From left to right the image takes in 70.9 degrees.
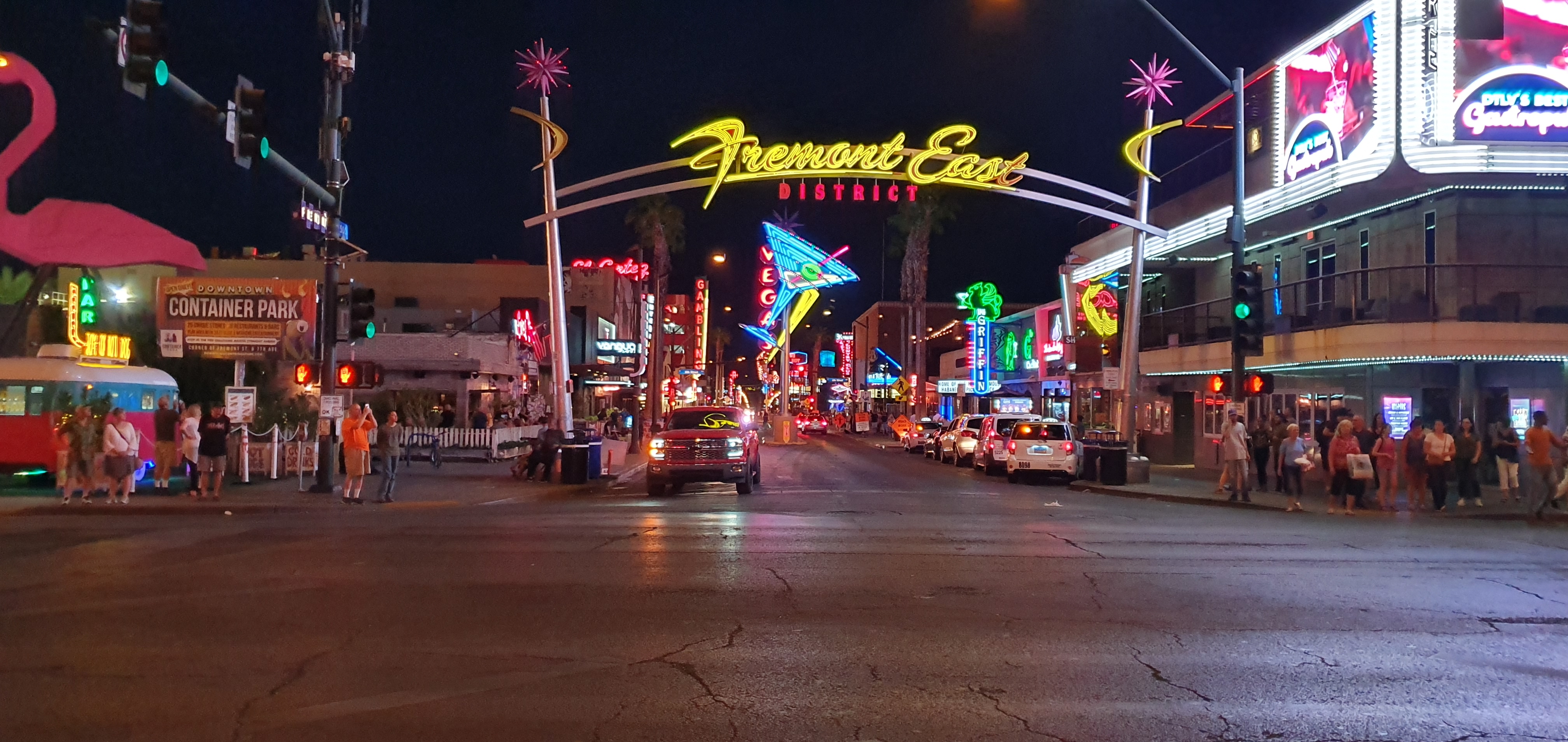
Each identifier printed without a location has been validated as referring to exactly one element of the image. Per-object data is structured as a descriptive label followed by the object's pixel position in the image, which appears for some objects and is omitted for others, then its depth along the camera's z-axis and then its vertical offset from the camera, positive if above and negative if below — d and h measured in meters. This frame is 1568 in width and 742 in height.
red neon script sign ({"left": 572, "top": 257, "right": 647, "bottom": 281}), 48.03 +6.58
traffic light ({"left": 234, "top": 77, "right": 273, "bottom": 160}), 15.09 +3.89
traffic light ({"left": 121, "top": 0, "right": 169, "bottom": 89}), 12.23 +4.03
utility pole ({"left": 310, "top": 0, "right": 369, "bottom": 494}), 20.56 +4.91
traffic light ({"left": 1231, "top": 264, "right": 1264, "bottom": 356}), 22.88 +2.23
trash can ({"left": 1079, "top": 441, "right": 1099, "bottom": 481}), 27.86 -1.18
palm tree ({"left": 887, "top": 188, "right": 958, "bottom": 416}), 58.09 +9.54
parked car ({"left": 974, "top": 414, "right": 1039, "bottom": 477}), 31.41 -0.84
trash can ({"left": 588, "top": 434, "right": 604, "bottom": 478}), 27.55 -1.23
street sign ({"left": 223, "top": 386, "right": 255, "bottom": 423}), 21.80 -0.05
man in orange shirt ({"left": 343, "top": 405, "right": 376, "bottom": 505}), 20.42 -0.89
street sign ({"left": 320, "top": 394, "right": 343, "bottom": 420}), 21.56 -0.06
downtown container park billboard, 25.47 +2.01
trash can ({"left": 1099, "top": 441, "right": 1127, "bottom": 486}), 27.31 -1.16
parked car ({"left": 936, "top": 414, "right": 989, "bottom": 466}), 37.25 -0.86
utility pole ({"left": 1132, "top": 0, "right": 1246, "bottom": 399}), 23.25 +4.61
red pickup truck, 23.14 -0.99
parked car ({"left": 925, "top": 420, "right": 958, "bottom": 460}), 42.62 -1.23
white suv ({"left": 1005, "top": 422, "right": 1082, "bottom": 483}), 28.53 -0.92
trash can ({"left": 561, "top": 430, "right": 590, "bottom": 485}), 26.69 -1.35
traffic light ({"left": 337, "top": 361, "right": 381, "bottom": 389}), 21.94 +0.58
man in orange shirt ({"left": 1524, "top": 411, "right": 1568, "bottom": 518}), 18.84 -0.73
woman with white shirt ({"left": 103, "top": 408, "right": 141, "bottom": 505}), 19.00 -0.83
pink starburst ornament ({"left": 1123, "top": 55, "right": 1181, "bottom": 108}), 27.80 +8.48
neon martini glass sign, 54.50 +7.24
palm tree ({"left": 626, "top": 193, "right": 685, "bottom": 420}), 48.56 +8.27
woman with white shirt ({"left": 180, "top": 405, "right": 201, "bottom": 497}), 20.64 -0.68
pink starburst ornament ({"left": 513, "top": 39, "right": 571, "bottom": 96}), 27.28 +8.46
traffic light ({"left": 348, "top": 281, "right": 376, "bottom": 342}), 21.30 +1.77
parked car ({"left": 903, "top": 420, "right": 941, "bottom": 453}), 48.09 -1.10
